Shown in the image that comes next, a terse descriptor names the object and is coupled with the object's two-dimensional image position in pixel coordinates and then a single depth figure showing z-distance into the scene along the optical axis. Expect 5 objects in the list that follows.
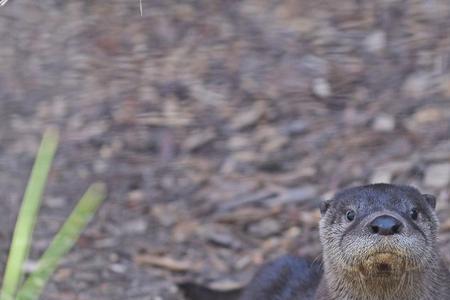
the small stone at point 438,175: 9.16
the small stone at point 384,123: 9.81
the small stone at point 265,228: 9.52
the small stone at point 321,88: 10.29
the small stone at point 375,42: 10.52
